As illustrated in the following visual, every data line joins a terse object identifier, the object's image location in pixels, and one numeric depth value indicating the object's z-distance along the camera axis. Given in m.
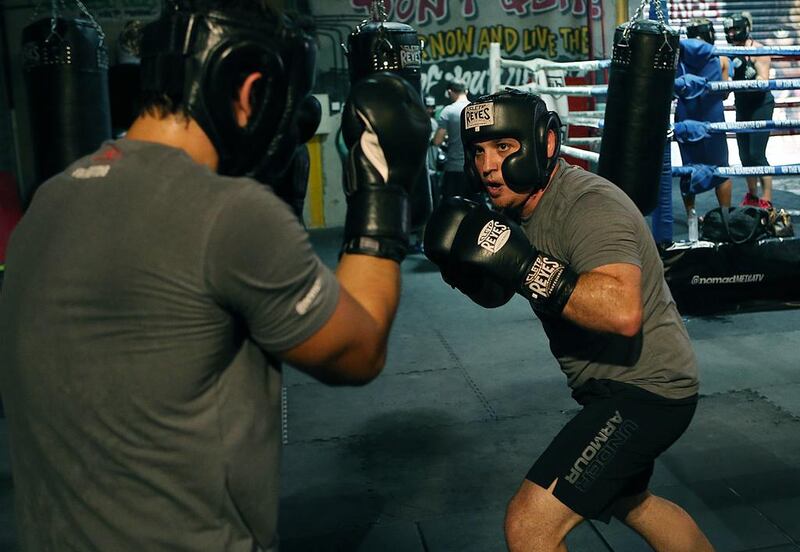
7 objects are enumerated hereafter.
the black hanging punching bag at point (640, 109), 4.50
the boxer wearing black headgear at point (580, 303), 2.13
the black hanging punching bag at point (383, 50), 3.51
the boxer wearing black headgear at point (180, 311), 1.15
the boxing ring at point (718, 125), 6.38
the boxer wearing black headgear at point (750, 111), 8.12
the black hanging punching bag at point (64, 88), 4.09
